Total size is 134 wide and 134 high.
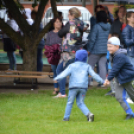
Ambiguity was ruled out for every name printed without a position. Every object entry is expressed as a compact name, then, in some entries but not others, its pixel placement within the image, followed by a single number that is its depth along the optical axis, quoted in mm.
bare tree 19695
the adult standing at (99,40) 17781
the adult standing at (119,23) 17812
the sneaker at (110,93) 17469
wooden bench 18781
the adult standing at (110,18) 19856
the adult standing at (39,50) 20906
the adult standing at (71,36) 16391
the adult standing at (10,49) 23719
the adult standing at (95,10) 18286
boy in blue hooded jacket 12242
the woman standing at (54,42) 17519
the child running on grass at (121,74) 12491
